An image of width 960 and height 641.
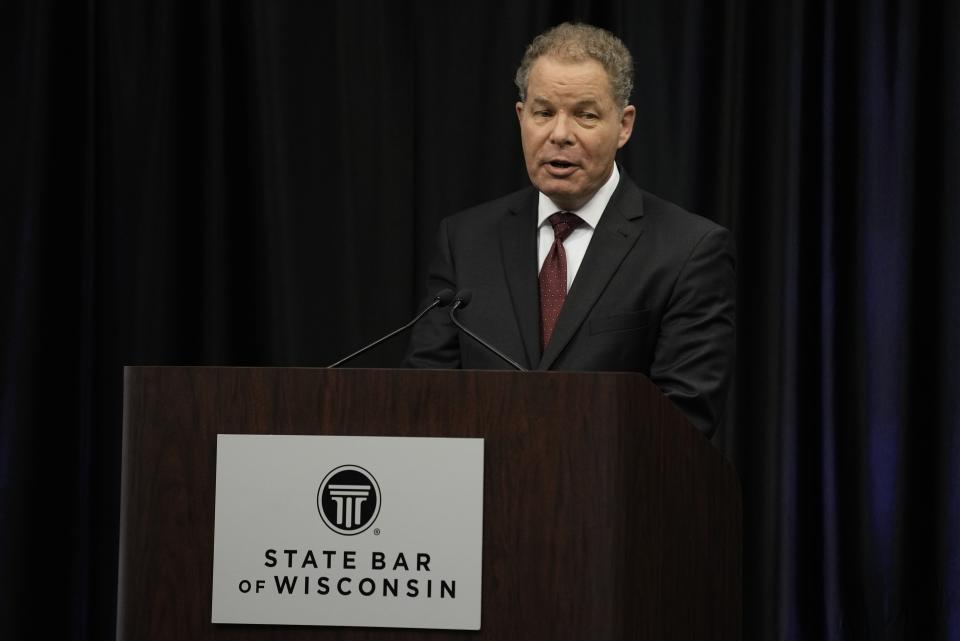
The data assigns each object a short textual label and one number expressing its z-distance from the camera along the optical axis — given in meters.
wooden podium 7.68
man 8.29
